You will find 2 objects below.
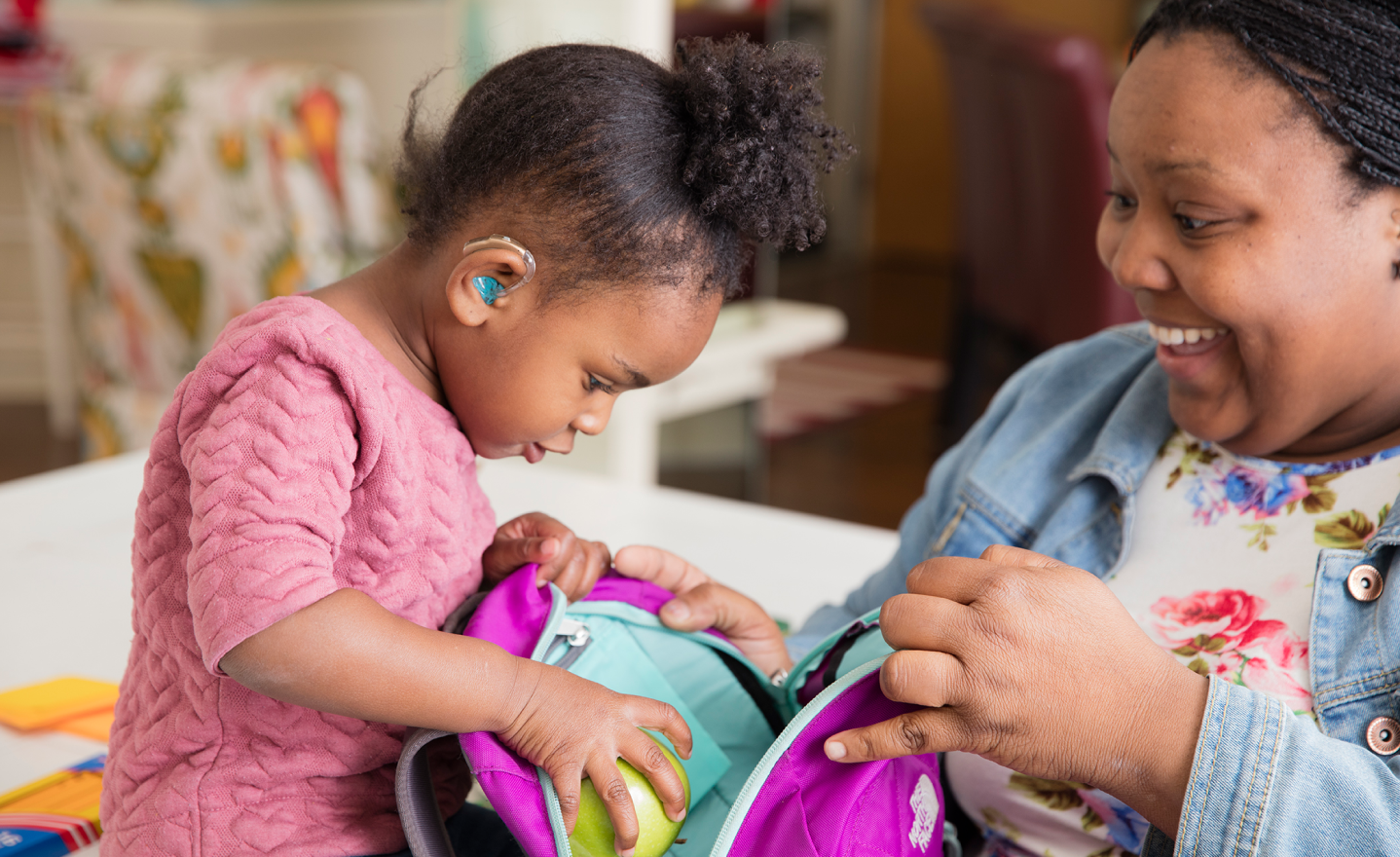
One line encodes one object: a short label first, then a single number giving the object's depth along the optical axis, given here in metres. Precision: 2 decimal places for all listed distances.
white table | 1.20
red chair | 2.85
